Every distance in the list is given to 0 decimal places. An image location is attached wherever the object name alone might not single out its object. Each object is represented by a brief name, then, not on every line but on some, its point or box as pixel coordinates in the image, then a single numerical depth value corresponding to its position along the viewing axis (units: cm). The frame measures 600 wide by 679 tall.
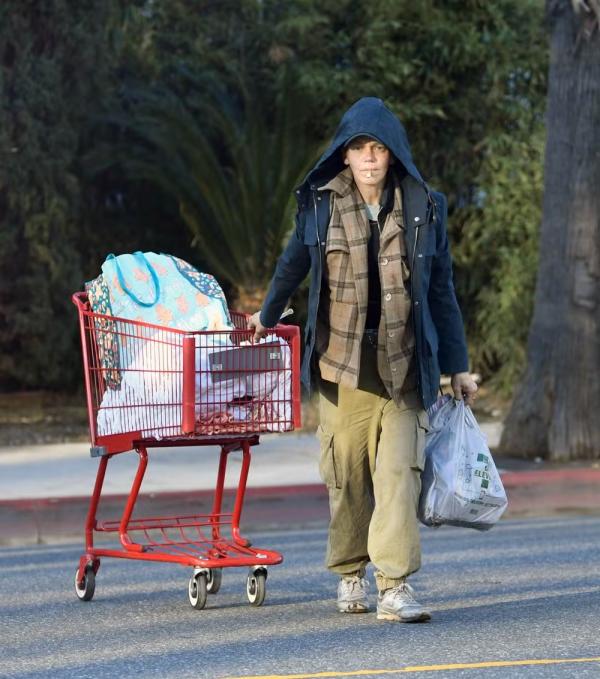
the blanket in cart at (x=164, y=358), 1352
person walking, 1265
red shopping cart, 1347
